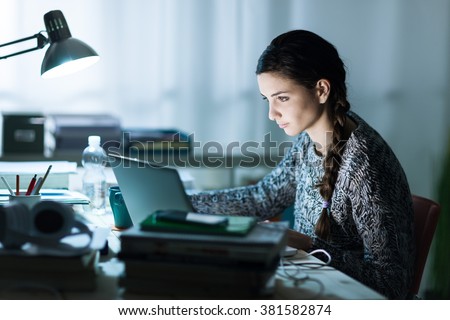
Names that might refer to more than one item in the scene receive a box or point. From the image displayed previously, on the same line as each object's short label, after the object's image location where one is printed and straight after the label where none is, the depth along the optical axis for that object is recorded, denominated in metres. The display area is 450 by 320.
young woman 1.67
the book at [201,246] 1.21
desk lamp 1.96
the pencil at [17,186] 1.90
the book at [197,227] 1.25
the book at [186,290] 1.21
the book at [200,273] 1.21
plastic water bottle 2.23
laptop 1.48
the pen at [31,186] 1.89
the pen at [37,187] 1.85
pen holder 1.79
